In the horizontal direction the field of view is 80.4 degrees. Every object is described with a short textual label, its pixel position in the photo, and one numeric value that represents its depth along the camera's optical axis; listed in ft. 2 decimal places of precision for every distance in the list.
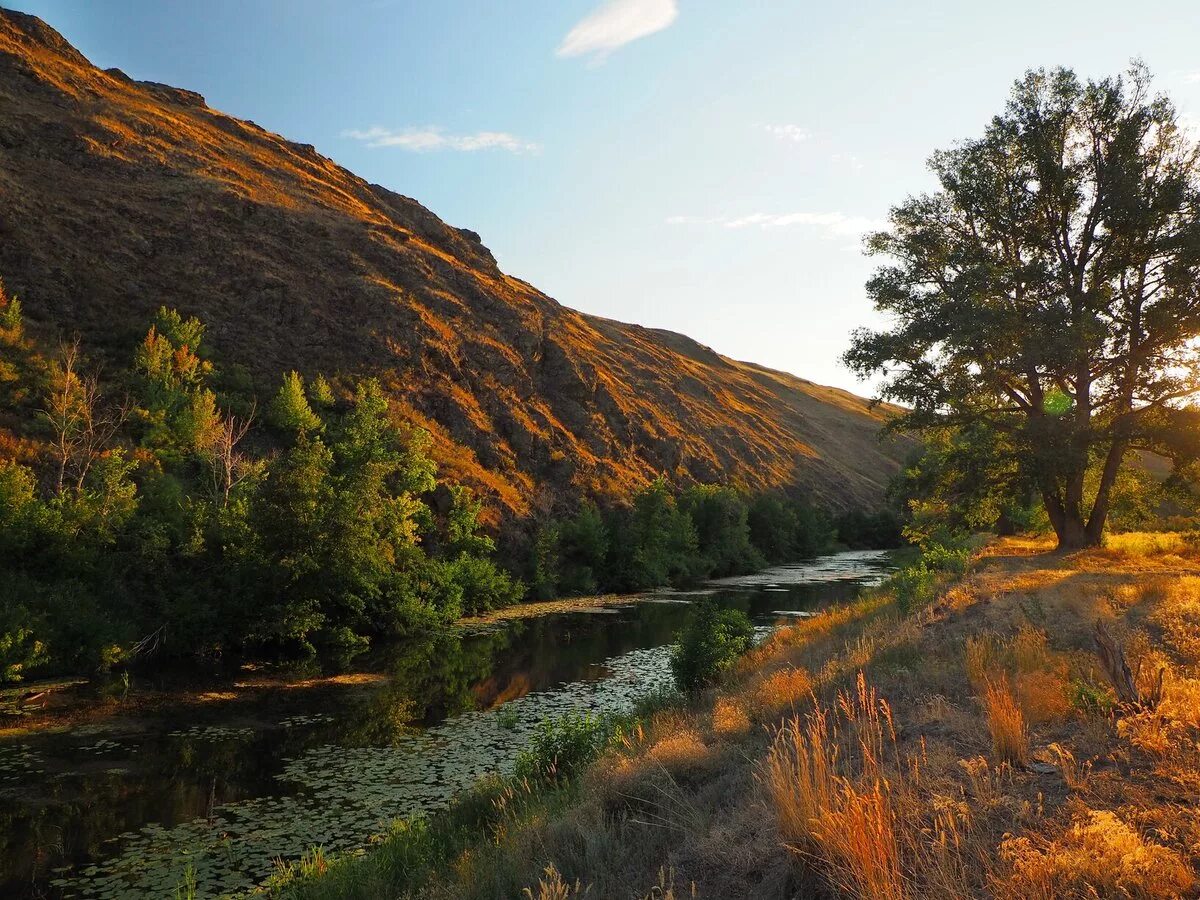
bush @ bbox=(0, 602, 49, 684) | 55.88
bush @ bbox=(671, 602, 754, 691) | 51.29
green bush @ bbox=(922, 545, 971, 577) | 70.63
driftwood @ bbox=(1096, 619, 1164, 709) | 21.29
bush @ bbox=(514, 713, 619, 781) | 34.17
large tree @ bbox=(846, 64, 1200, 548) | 68.08
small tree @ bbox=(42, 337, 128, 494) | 86.89
